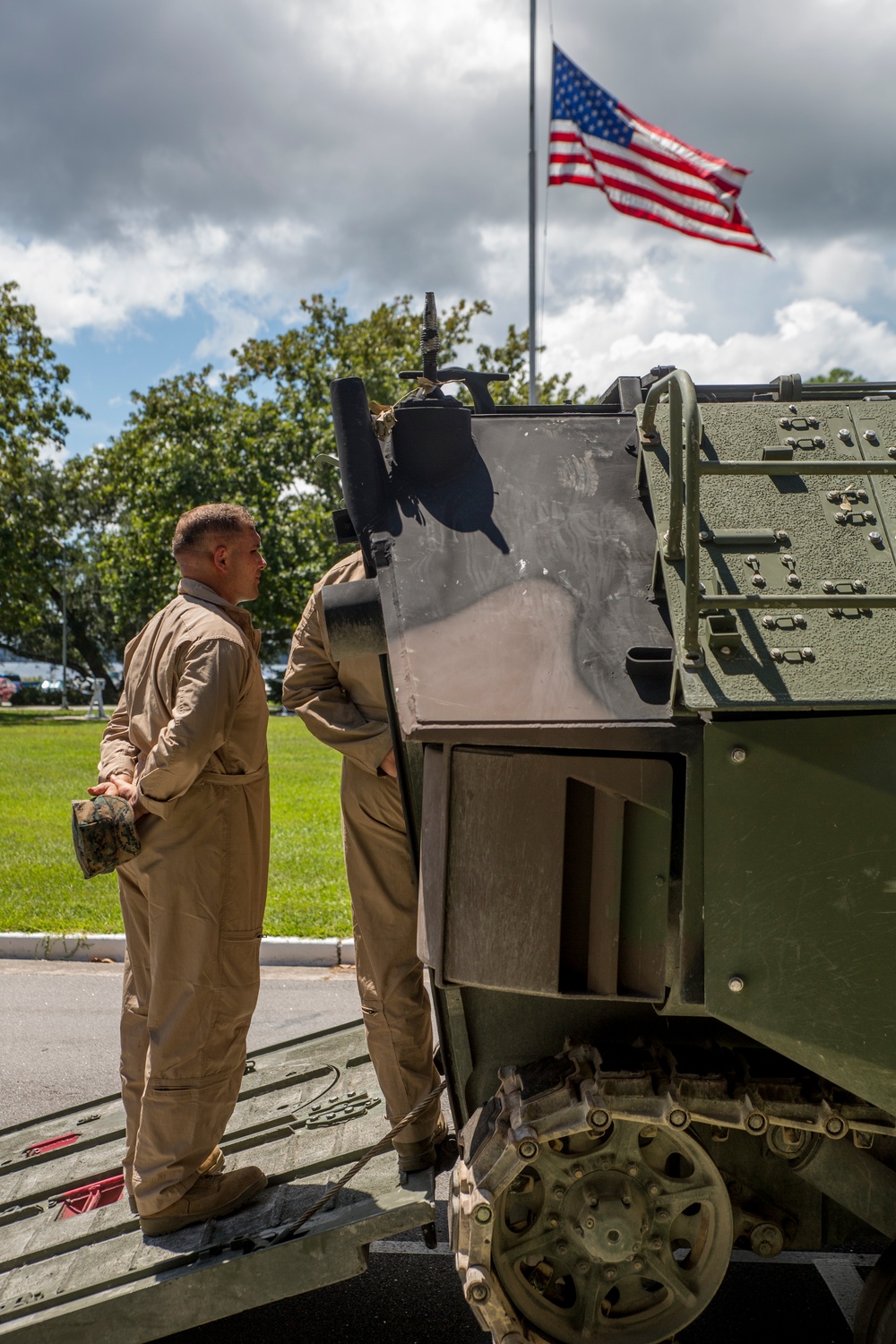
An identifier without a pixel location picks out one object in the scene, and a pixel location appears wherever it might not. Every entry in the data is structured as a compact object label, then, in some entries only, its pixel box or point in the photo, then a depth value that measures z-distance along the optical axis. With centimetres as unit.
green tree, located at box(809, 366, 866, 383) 4794
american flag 1068
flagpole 1179
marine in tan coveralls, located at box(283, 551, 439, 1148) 351
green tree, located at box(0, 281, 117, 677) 2816
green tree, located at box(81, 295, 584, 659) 2508
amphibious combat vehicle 244
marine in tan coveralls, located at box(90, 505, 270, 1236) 317
